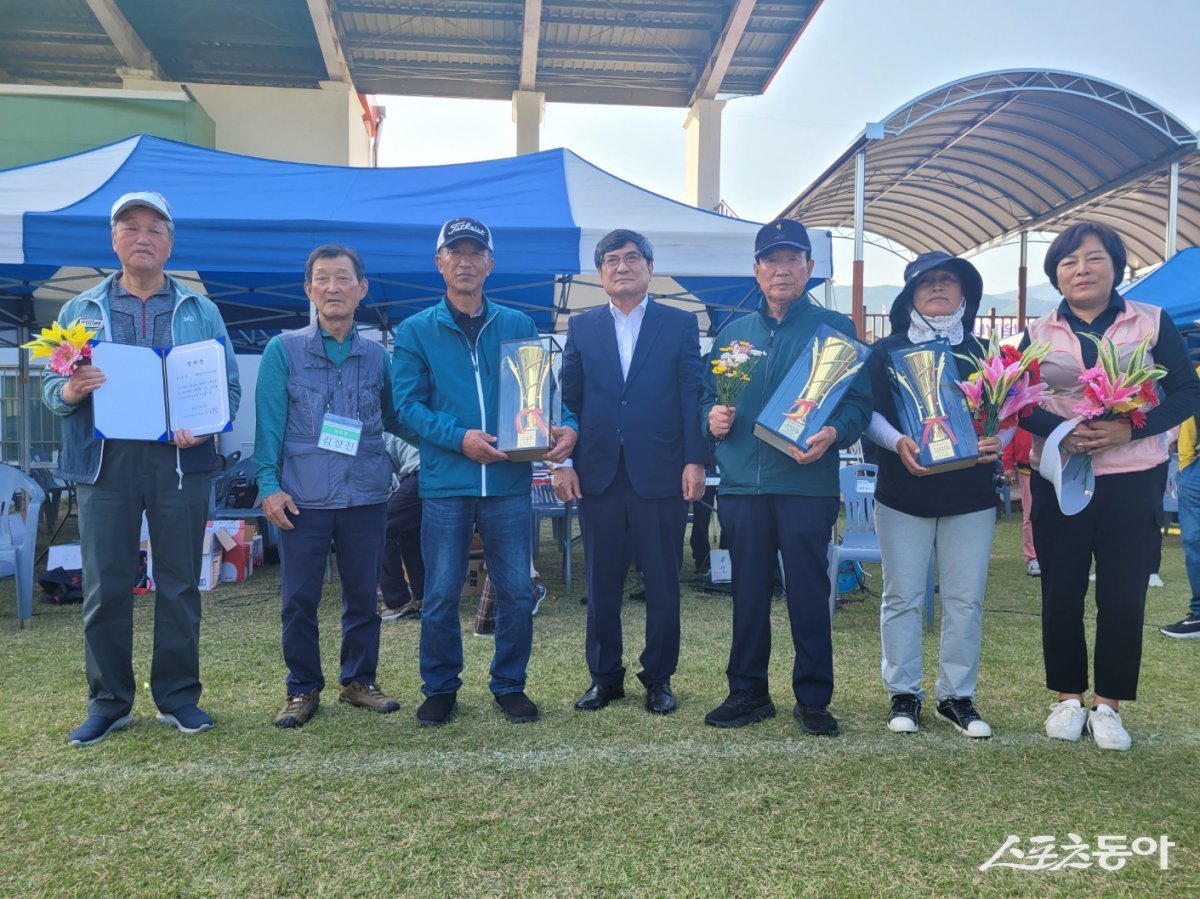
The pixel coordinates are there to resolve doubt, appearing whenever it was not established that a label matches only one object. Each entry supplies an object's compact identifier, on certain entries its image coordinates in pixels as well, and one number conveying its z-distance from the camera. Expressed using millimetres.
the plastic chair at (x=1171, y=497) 7310
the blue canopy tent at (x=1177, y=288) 8570
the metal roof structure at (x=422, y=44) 14844
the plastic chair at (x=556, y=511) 5824
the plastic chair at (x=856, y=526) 4938
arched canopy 10523
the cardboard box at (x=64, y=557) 5793
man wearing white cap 2996
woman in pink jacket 2875
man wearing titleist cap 3178
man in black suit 3254
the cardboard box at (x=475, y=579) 5579
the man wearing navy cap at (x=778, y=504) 3080
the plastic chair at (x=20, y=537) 4738
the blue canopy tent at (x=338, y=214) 5578
